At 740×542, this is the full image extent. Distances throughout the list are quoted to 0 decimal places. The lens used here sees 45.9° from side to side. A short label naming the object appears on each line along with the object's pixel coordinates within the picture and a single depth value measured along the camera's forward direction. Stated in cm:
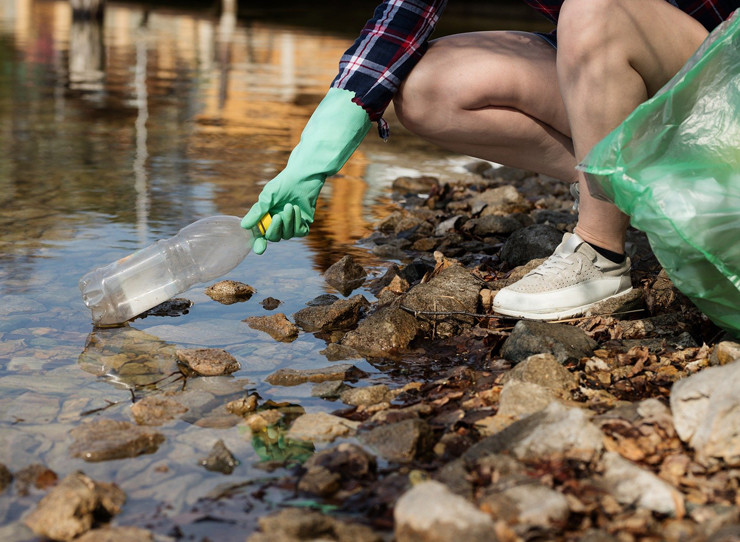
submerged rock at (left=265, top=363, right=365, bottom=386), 226
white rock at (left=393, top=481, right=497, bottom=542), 140
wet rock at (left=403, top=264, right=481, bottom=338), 263
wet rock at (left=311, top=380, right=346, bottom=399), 217
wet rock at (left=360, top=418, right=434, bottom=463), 182
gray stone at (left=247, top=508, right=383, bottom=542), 148
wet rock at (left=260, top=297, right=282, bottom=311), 286
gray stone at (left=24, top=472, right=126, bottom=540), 154
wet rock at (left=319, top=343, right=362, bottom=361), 245
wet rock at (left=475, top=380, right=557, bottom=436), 194
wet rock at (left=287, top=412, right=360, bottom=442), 194
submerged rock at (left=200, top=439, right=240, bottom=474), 180
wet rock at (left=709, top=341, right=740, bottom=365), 207
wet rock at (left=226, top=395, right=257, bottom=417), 207
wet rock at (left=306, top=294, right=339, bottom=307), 290
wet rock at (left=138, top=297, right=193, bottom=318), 278
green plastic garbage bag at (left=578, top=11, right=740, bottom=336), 207
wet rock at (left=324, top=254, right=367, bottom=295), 312
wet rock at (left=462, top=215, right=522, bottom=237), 370
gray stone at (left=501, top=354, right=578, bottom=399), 209
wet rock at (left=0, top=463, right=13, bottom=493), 171
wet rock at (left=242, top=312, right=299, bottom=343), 262
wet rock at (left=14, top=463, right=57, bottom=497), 171
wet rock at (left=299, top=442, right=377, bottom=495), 169
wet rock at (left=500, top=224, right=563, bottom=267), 324
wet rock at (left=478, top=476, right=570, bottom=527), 147
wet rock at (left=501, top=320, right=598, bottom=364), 229
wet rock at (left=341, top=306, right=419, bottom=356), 249
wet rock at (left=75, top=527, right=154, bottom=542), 151
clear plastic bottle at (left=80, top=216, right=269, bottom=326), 276
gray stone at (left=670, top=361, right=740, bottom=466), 168
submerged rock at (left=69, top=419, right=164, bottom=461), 184
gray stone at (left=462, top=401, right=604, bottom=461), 169
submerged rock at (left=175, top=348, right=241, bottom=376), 230
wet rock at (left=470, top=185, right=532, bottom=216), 404
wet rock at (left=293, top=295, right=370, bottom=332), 270
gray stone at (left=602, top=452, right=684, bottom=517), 153
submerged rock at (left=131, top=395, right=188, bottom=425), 201
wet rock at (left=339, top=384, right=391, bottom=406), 211
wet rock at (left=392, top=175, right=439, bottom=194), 467
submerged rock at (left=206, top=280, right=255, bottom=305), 292
